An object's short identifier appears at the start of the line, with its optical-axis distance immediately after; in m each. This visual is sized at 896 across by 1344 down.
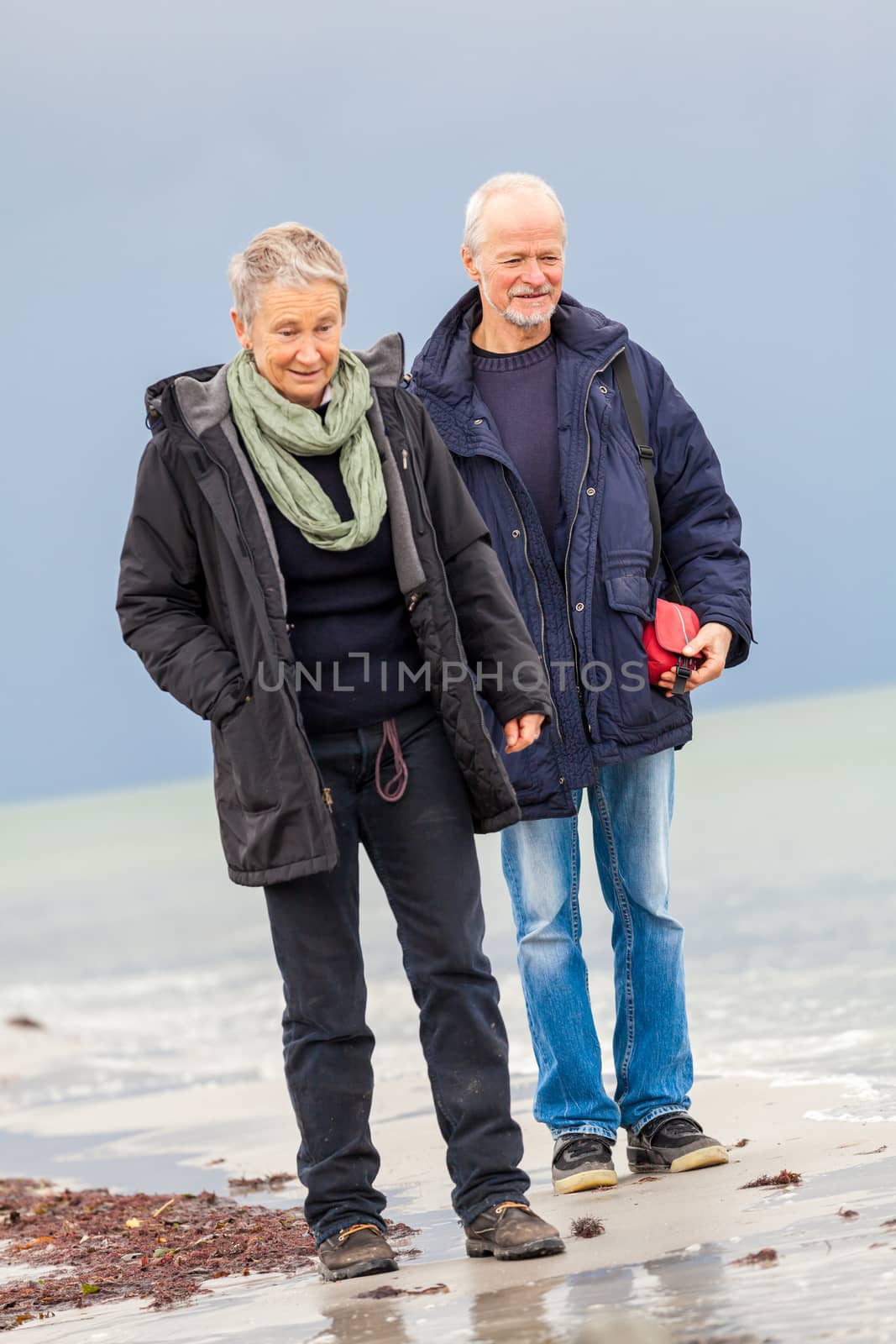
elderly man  8.40
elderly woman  6.94
